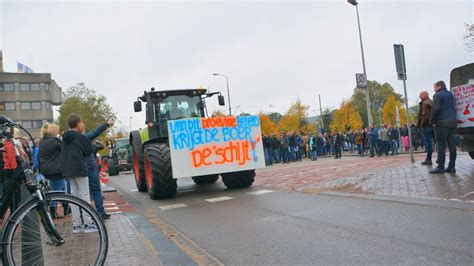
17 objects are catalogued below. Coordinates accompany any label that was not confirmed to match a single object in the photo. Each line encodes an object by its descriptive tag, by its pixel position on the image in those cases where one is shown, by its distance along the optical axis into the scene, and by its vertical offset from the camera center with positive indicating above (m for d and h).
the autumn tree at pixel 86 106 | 56.69 +7.85
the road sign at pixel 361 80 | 21.55 +2.99
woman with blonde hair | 7.46 +0.22
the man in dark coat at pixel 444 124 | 8.41 +0.11
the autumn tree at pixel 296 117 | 60.34 +3.83
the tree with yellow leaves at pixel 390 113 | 66.94 +3.48
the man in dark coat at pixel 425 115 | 9.42 +0.36
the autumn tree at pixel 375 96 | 88.88 +8.81
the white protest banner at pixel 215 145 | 9.40 +0.12
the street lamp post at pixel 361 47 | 23.66 +5.34
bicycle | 3.42 -0.57
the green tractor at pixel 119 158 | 27.51 +0.11
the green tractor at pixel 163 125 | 9.95 +0.81
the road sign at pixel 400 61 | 12.27 +2.16
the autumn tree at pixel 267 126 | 67.09 +3.25
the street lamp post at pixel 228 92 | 45.53 +6.83
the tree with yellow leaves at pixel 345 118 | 65.69 +3.30
